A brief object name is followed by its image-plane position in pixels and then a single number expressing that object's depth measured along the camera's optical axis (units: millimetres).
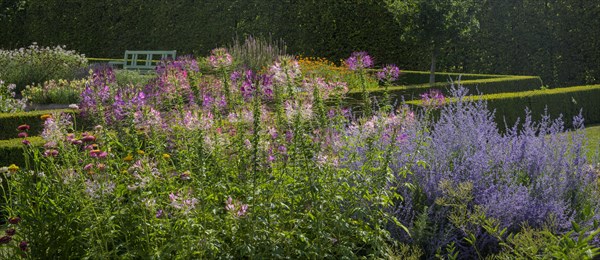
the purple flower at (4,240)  3574
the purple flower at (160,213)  3162
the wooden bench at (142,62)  14945
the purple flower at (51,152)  3429
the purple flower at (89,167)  3339
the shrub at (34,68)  12164
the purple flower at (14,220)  3576
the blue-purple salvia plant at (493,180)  3695
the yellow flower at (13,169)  3609
